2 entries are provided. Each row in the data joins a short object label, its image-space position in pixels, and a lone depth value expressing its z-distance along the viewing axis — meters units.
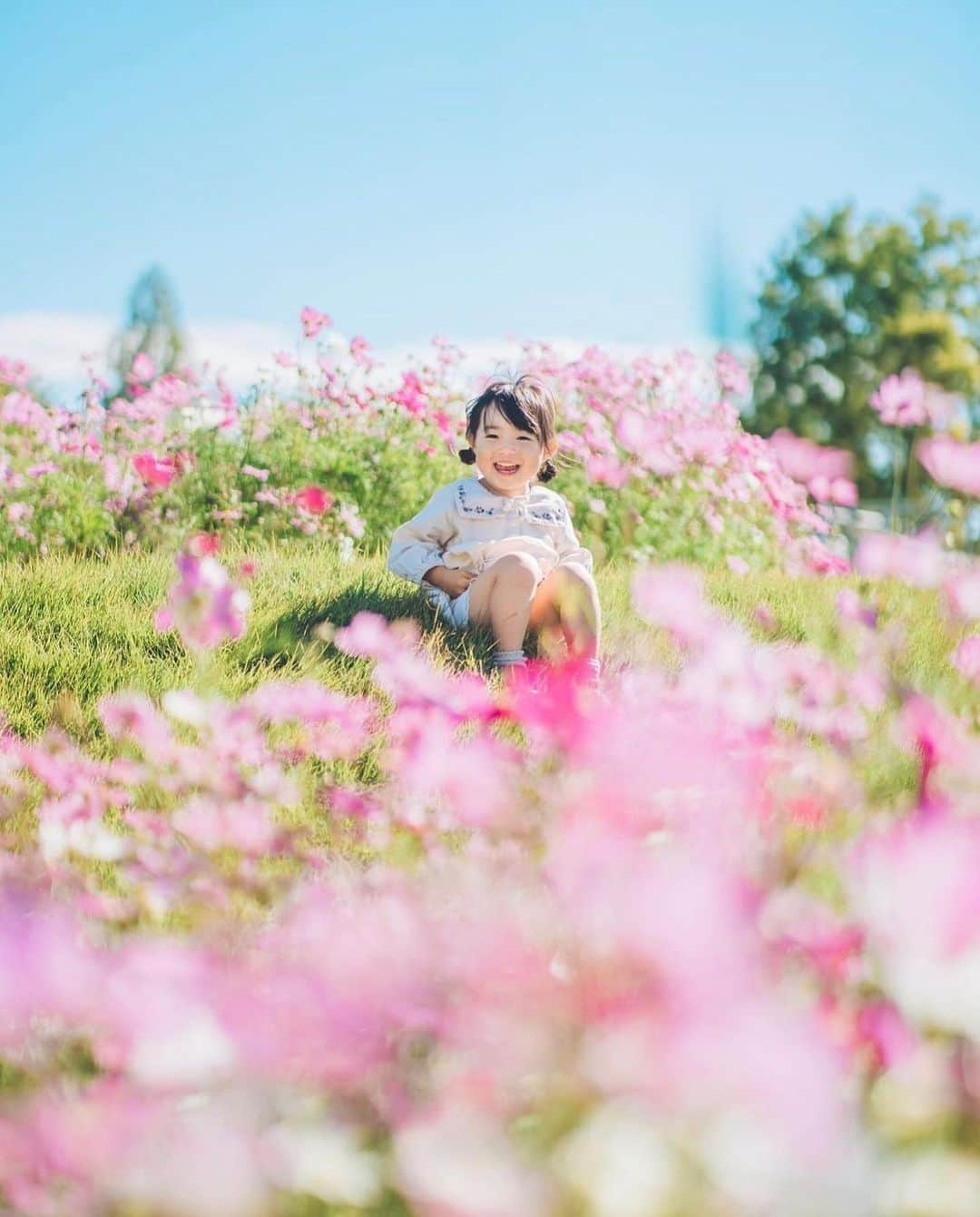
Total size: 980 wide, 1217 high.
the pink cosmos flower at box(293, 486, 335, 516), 4.22
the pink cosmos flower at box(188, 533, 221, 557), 3.79
